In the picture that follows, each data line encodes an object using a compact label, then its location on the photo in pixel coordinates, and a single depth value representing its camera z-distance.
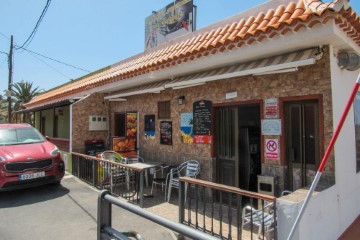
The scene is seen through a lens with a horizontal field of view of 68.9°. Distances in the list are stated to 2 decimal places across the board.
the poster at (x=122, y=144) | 8.60
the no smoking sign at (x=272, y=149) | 5.02
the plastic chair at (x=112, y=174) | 6.75
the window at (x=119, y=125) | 9.98
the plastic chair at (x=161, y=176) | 6.82
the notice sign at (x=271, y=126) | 5.00
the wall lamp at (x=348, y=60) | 4.50
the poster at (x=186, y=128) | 6.79
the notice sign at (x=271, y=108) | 5.05
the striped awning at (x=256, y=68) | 4.26
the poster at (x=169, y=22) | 10.84
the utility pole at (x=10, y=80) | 17.97
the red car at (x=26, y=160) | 5.96
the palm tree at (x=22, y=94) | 26.95
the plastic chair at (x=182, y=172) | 6.36
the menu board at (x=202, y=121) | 6.32
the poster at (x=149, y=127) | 8.14
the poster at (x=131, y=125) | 9.03
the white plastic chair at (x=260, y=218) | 3.83
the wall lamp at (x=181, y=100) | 6.98
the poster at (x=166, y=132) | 7.47
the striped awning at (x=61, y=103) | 9.37
